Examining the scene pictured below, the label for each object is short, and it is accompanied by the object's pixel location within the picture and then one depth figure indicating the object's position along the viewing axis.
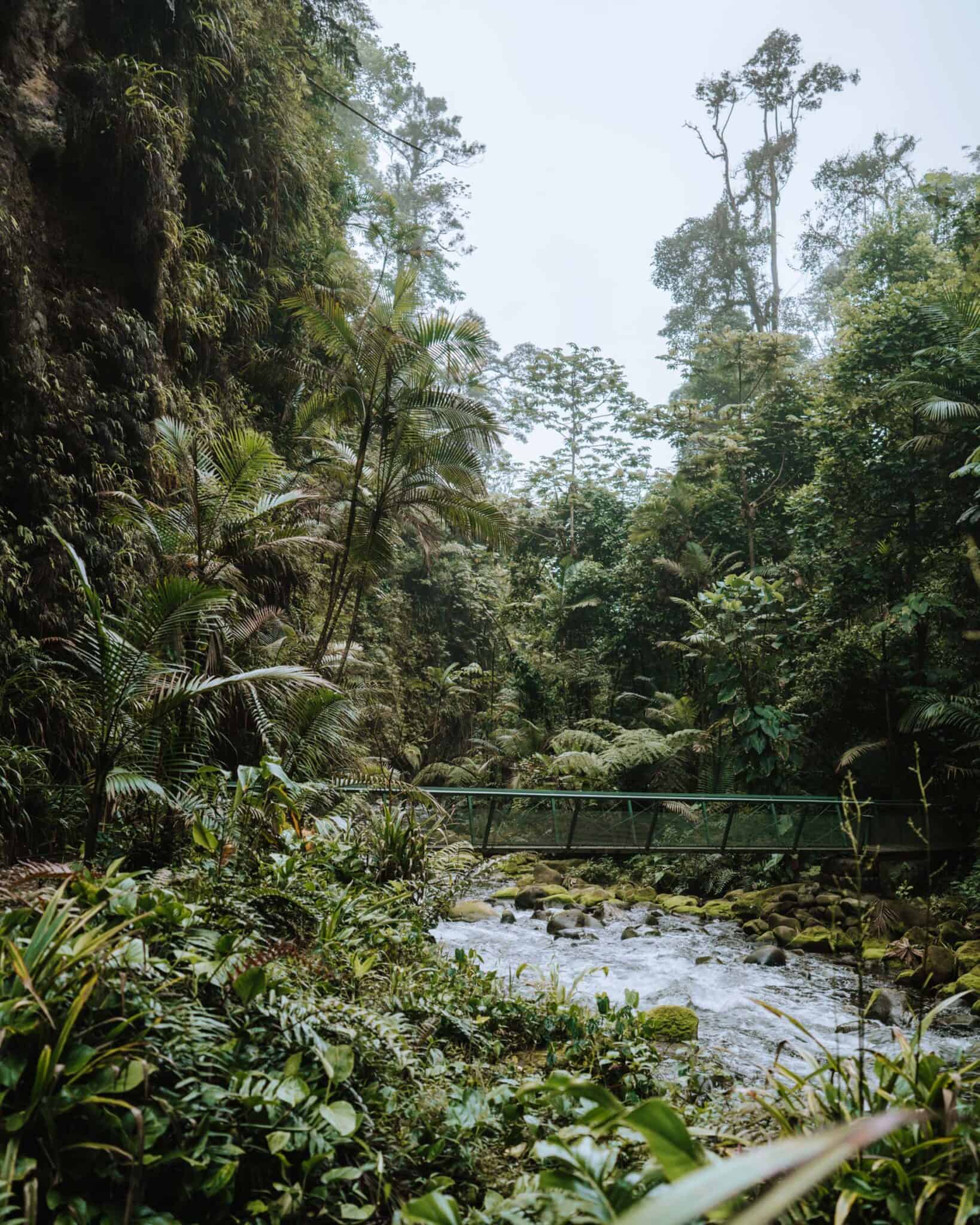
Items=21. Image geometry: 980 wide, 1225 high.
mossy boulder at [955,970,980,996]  4.83
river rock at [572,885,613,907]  7.46
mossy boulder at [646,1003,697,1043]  3.79
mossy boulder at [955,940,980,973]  5.48
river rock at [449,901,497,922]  6.19
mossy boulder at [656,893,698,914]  7.73
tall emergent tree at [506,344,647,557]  16.80
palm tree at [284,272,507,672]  8.78
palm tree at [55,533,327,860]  3.54
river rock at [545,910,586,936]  6.19
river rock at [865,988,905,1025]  4.56
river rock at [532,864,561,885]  8.54
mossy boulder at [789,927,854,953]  6.25
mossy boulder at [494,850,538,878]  8.87
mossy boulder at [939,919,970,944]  6.18
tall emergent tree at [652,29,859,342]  19.16
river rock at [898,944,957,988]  5.05
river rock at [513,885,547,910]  7.20
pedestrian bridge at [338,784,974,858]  8.05
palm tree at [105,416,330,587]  6.08
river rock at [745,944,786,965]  5.78
